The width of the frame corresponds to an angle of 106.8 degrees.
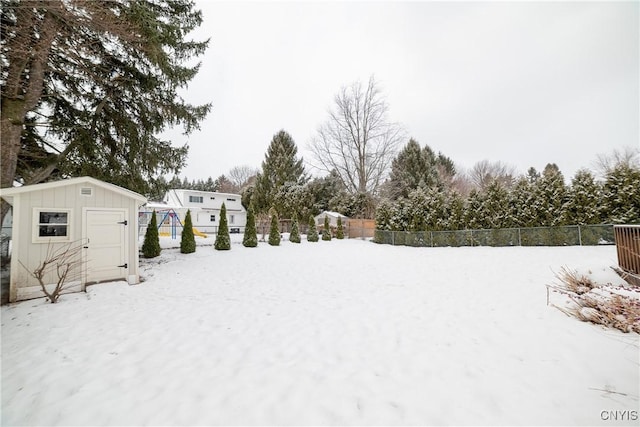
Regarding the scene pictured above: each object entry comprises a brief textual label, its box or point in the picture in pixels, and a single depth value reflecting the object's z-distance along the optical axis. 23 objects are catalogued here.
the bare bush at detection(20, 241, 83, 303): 5.07
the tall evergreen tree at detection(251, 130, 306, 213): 28.81
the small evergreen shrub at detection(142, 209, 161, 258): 9.58
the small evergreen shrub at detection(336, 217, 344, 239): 19.53
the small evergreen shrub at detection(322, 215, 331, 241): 18.03
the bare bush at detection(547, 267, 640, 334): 3.17
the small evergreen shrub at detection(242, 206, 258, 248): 13.10
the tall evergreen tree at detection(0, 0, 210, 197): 4.80
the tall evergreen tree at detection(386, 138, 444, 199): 22.28
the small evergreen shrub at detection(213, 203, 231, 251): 11.85
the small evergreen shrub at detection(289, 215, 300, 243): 16.15
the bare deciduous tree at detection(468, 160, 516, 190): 32.22
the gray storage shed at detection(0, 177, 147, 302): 4.90
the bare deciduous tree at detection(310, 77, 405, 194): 21.52
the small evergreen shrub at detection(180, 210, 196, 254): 10.75
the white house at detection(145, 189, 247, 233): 25.67
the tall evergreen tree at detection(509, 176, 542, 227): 10.50
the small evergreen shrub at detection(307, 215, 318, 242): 17.02
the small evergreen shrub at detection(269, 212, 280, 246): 14.35
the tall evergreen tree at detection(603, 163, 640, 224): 8.70
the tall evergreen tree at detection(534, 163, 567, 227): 9.98
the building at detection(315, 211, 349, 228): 22.55
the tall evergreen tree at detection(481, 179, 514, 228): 11.20
